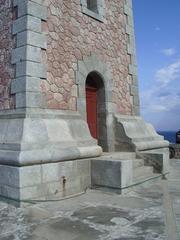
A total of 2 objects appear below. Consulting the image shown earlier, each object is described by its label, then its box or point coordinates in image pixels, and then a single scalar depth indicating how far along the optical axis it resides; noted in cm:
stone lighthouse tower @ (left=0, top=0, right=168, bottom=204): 540
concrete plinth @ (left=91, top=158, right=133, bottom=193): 574
